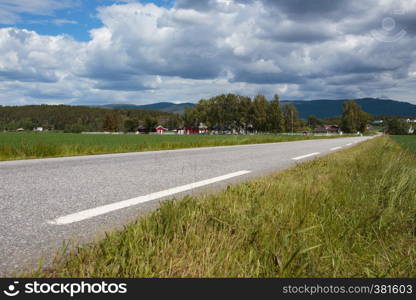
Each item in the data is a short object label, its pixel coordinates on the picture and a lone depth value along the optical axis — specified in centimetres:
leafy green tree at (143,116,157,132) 16062
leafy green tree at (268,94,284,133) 10700
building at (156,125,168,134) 16360
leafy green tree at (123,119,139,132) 16575
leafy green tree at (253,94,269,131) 10575
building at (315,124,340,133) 18810
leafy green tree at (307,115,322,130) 19638
